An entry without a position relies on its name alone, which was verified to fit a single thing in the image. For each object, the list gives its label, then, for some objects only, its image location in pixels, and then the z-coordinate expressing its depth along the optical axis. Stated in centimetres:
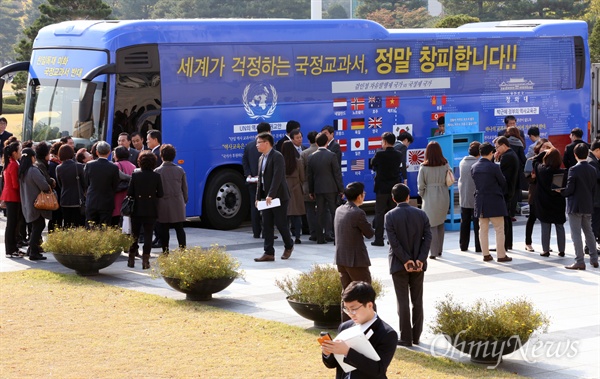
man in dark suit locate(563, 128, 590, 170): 2027
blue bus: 1912
